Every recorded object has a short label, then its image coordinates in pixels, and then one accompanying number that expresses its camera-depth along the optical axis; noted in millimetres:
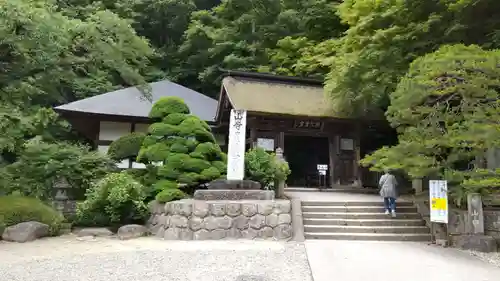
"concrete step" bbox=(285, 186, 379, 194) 13811
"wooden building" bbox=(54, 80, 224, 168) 15055
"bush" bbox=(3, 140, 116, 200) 10898
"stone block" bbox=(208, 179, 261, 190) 10039
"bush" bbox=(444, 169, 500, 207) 6862
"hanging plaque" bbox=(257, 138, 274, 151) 14383
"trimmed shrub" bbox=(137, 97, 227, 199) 10344
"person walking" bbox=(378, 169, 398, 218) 9758
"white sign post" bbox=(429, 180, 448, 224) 8219
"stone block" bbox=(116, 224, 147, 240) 9364
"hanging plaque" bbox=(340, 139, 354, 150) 15060
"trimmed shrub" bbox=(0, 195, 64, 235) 9211
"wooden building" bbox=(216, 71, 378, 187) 14305
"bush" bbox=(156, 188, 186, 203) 9875
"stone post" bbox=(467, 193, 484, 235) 8172
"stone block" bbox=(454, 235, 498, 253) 7883
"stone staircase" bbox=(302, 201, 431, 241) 9008
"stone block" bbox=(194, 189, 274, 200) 9781
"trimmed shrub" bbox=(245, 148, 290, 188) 10789
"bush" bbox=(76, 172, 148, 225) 10023
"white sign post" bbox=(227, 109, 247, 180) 10031
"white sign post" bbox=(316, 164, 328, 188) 14008
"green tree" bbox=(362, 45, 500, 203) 6969
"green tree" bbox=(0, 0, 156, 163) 6520
